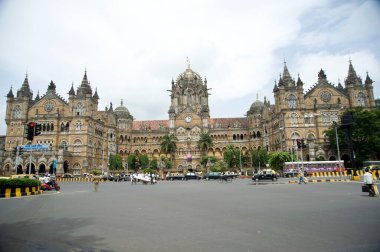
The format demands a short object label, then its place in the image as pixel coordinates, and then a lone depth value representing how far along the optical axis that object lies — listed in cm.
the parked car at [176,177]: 5426
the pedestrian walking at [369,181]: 1491
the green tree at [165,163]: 6979
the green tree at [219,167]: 6384
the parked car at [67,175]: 5570
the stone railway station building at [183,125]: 5900
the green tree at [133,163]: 7188
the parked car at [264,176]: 3498
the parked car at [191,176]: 5375
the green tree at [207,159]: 7006
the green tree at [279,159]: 4825
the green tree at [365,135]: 4838
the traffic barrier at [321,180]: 3042
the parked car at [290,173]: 4653
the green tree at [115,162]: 6881
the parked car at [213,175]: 4872
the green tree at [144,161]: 7219
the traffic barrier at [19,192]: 1942
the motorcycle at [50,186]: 2611
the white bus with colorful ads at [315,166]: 4762
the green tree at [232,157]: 6712
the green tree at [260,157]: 6188
